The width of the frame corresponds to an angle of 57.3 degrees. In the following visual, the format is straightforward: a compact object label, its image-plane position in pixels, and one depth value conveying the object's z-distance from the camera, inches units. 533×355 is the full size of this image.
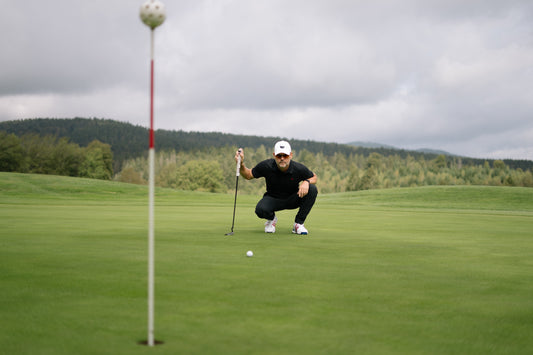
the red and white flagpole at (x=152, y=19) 138.6
